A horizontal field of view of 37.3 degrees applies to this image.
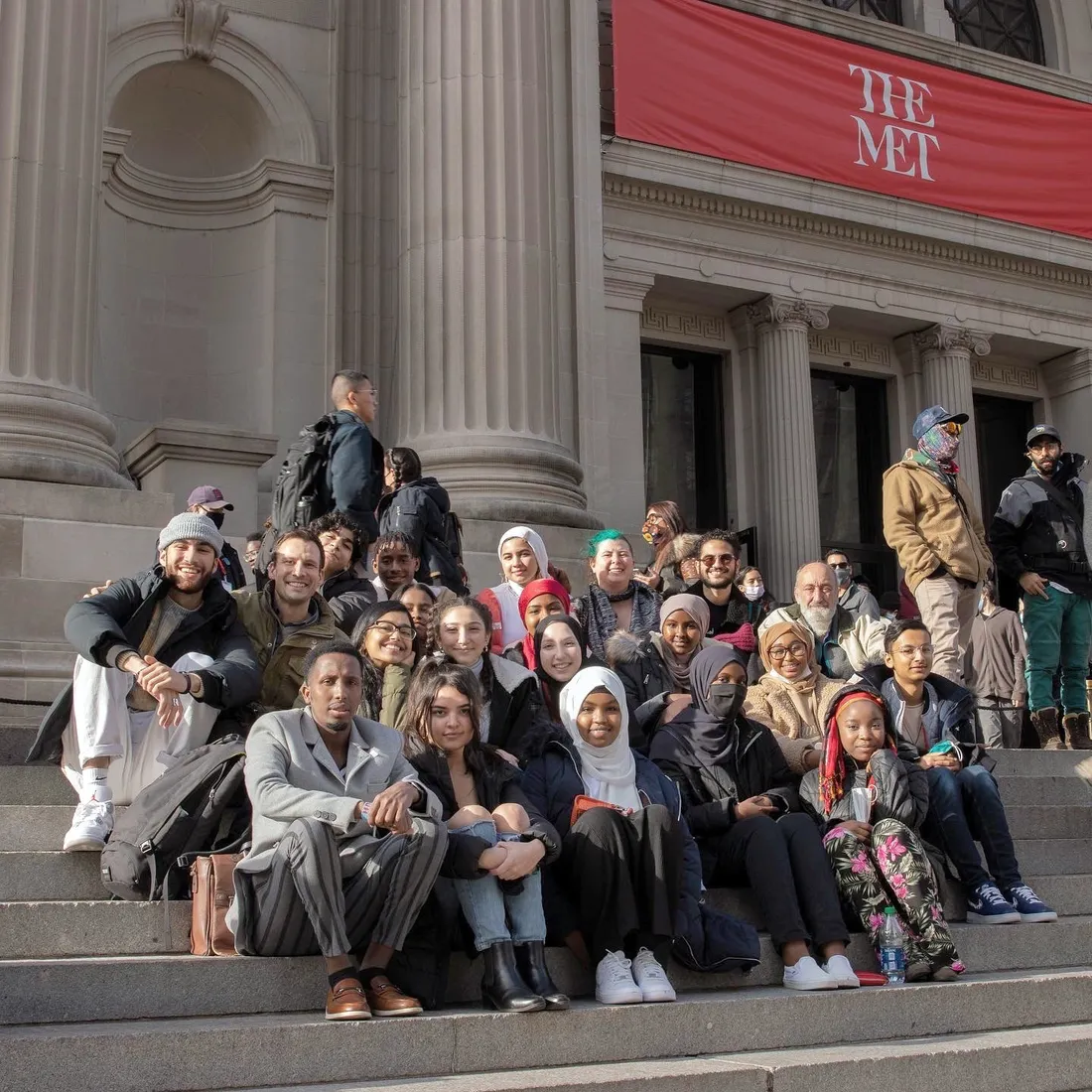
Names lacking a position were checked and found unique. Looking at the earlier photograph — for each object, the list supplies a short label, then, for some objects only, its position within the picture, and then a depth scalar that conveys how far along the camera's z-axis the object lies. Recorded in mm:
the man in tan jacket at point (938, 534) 10336
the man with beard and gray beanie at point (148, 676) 6539
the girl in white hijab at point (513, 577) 8930
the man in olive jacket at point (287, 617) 7309
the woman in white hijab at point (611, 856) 6160
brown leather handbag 5781
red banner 18516
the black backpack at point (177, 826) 6090
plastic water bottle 6738
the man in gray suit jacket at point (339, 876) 5523
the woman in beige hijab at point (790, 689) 8320
